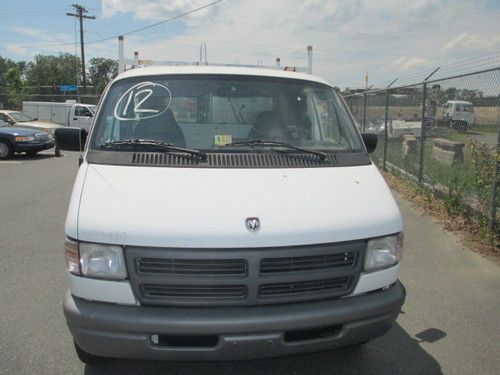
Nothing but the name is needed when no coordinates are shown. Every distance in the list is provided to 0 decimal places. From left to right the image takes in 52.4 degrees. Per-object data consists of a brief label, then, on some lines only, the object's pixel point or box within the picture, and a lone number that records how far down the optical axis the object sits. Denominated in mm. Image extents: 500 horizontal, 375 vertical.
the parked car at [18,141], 16891
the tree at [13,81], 55603
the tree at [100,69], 92250
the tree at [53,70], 91062
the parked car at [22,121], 21027
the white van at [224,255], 2738
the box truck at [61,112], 29031
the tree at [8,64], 100125
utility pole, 47588
